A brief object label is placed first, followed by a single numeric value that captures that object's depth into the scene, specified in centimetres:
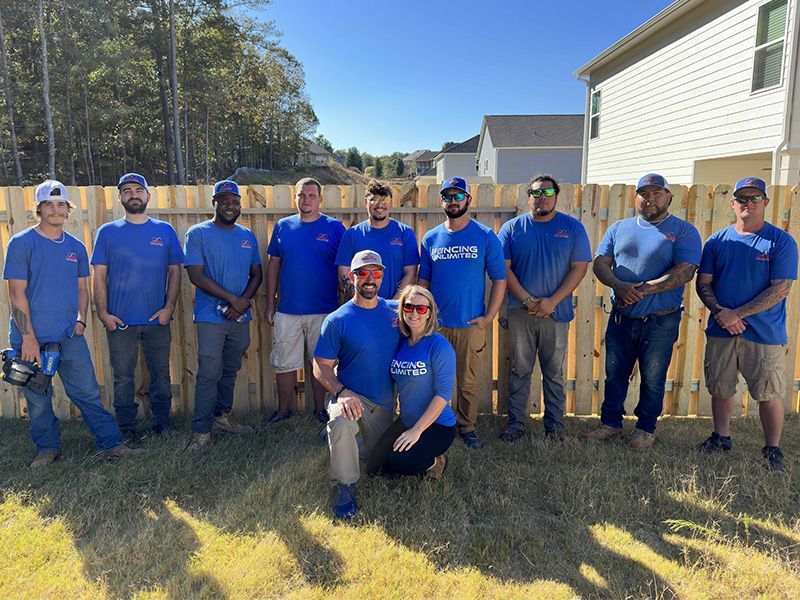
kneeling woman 303
